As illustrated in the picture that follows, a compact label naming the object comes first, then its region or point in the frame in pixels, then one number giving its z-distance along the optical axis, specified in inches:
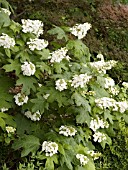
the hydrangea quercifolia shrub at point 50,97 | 135.9
